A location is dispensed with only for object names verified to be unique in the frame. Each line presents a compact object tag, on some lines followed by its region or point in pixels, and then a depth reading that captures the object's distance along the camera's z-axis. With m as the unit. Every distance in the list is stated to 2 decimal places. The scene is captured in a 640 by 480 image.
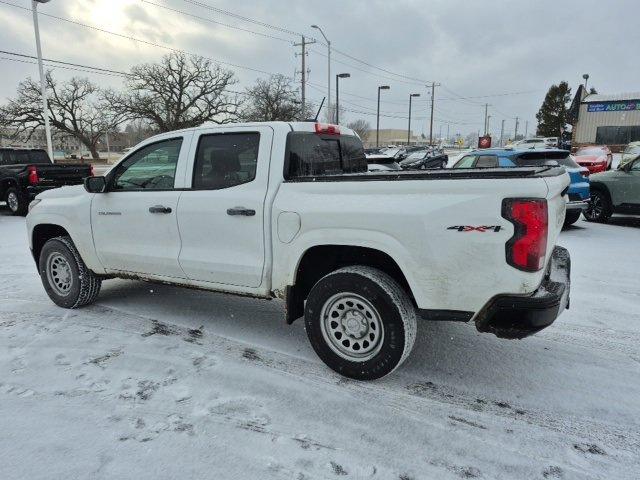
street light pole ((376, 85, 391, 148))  43.47
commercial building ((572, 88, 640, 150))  44.62
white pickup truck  2.78
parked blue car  8.63
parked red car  18.64
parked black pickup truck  12.10
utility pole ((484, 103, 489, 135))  99.94
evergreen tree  58.12
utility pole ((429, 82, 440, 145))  70.46
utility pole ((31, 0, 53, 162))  20.41
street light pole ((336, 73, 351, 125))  36.20
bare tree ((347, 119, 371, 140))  99.38
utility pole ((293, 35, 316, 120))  35.00
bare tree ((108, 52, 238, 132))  42.75
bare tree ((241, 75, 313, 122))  47.38
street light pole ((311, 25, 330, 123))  32.17
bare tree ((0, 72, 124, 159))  44.75
